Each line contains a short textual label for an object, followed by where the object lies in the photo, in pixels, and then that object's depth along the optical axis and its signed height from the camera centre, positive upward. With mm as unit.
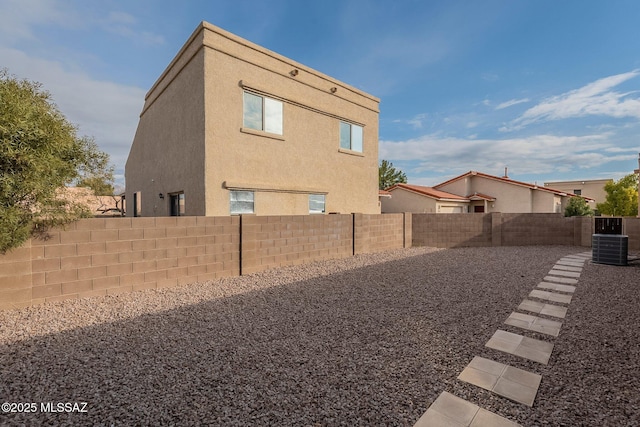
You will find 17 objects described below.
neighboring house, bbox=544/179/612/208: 39750 +3722
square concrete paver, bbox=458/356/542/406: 2658 -1761
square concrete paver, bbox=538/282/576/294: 6438 -1813
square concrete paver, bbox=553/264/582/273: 8512 -1778
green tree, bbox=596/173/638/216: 30188 +1629
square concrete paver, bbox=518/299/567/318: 4957 -1813
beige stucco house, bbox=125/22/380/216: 9094 +3055
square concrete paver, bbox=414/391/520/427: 2259 -1735
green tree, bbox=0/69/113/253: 4148 +827
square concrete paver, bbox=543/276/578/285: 7125 -1801
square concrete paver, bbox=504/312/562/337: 4215 -1805
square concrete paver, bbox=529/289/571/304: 5707 -1815
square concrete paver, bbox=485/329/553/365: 3426 -1792
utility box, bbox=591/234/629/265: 9023 -1241
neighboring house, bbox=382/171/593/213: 23203 +1292
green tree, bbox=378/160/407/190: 44800 +6186
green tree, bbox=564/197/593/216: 22984 +333
